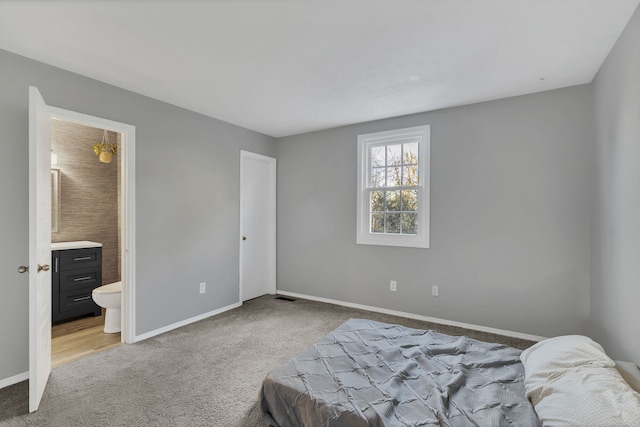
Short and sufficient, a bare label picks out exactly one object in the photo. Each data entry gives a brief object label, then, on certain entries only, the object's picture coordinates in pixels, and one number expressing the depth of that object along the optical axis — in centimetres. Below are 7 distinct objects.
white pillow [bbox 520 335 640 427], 117
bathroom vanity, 358
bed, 134
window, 377
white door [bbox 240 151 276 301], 454
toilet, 332
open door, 204
